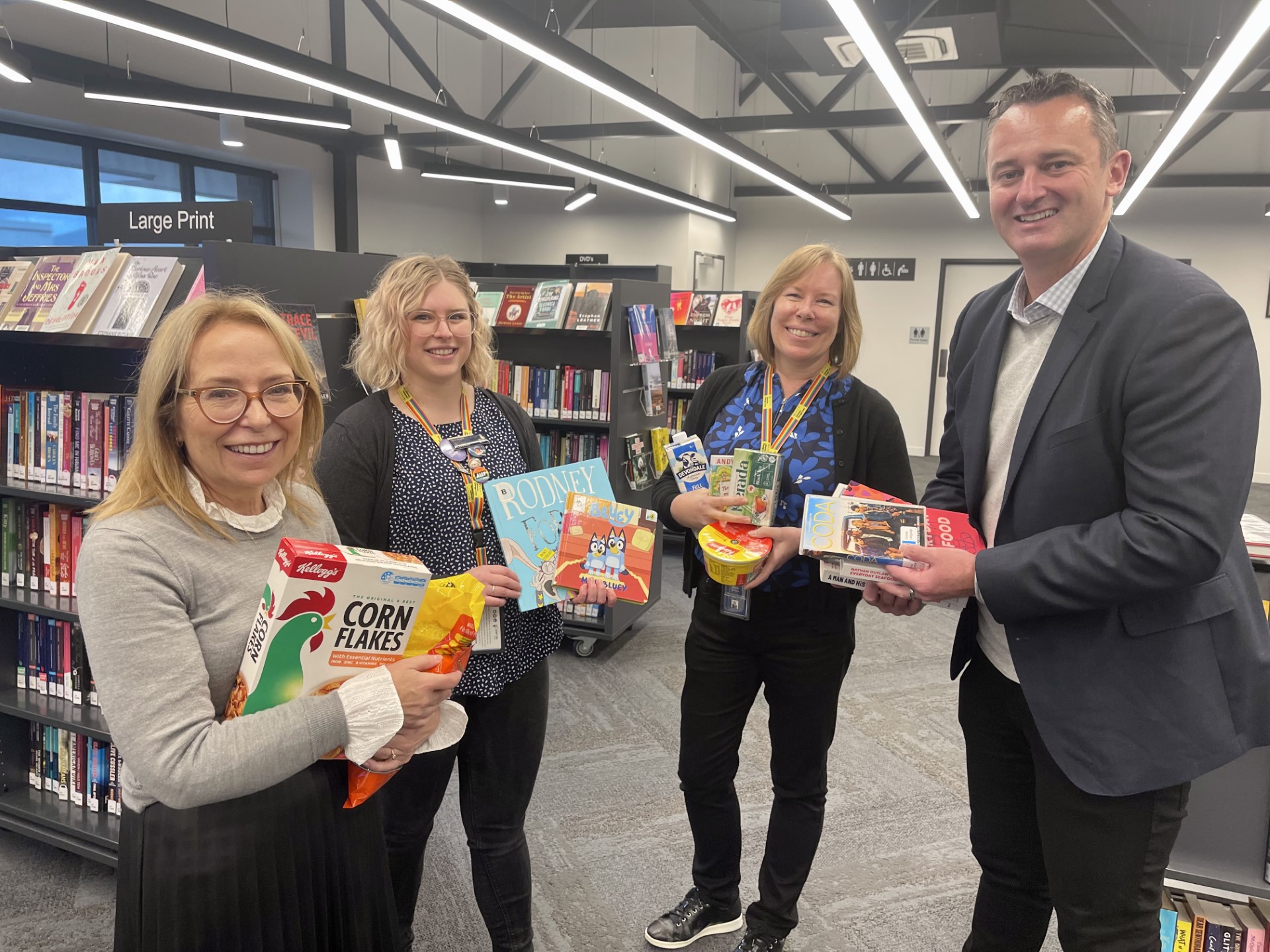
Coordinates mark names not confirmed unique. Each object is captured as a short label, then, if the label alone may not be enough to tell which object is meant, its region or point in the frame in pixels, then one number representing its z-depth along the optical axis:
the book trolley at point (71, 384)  2.58
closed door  11.94
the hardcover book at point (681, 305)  7.07
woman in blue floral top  2.11
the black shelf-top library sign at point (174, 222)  3.00
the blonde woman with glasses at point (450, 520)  1.88
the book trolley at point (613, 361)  4.63
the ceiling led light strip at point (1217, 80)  3.26
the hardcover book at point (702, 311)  6.98
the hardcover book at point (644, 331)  4.66
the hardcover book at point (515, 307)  4.75
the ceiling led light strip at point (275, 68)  3.44
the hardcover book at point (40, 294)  2.58
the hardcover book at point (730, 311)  6.90
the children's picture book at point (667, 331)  5.08
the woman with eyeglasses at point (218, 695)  1.17
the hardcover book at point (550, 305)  4.63
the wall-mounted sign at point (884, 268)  12.29
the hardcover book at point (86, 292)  2.48
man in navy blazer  1.29
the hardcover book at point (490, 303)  4.77
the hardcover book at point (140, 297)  2.41
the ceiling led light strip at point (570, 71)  3.30
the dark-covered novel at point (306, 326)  2.79
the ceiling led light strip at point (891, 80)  3.37
